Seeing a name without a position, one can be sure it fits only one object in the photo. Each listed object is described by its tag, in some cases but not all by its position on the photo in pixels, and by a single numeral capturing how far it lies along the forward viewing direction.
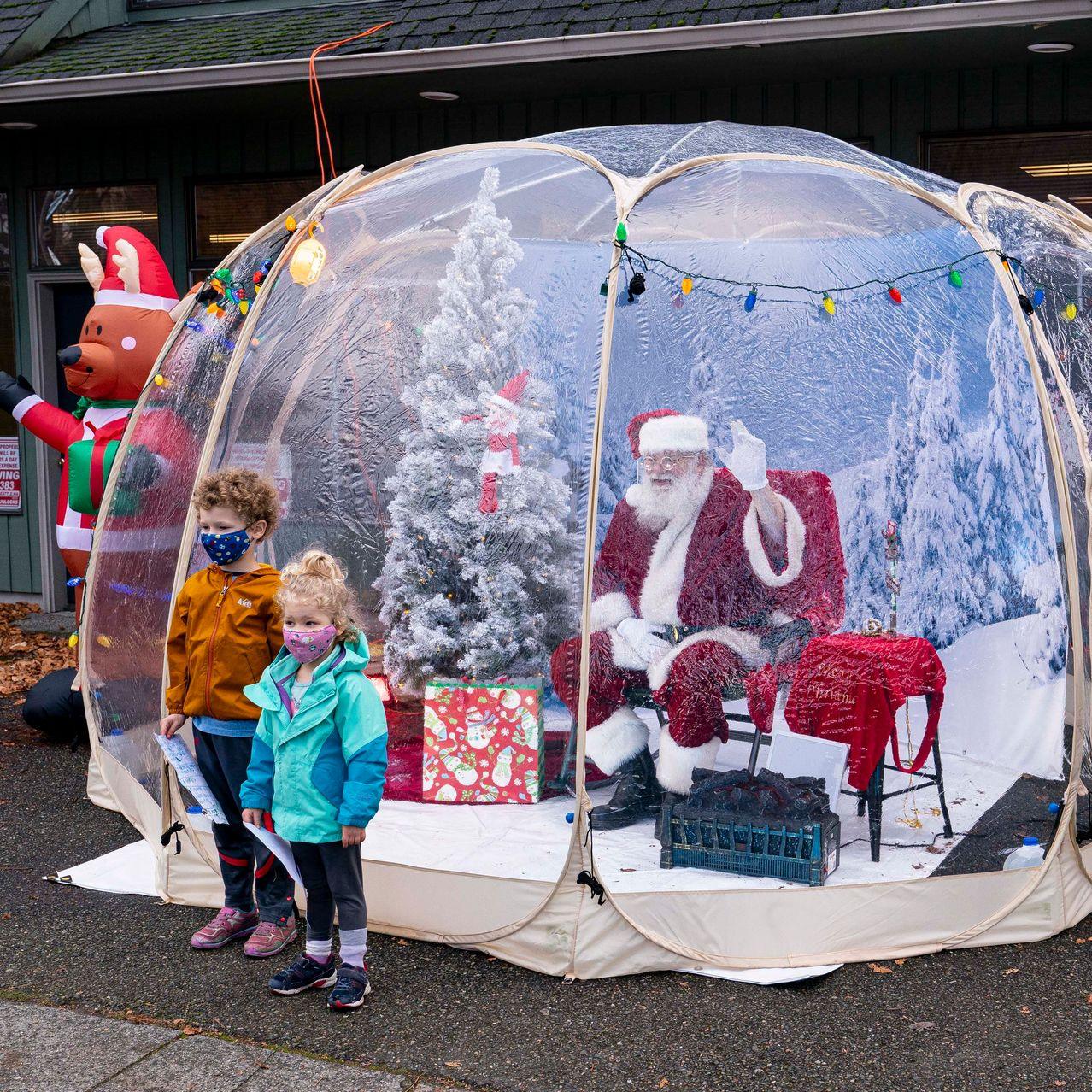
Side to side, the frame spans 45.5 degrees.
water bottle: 4.04
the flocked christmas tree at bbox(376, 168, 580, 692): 4.10
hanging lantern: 4.50
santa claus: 4.07
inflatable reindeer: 6.09
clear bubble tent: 4.00
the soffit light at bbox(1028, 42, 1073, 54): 6.71
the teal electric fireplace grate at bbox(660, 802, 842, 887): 4.00
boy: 3.92
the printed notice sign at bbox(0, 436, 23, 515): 9.51
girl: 3.54
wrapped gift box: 4.22
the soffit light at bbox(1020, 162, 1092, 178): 7.14
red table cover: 4.09
